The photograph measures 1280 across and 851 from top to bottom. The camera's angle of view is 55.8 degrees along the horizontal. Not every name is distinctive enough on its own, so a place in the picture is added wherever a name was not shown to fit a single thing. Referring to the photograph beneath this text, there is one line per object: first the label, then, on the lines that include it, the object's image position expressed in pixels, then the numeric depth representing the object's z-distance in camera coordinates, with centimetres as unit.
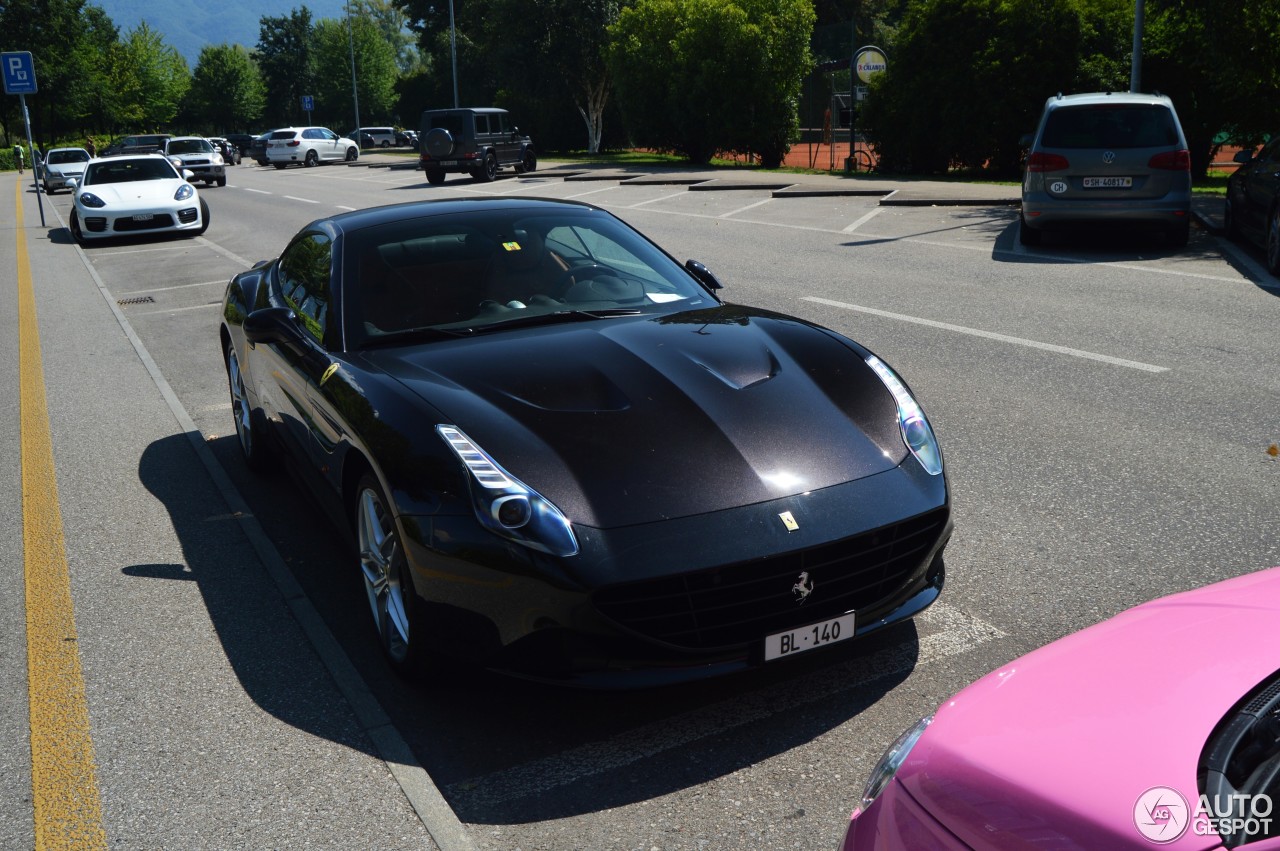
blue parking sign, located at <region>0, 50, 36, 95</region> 2645
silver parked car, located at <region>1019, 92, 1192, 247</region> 1321
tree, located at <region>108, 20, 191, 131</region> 9175
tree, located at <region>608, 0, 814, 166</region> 3422
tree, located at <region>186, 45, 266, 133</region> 10450
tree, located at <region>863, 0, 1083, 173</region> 2553
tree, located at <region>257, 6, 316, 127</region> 10800
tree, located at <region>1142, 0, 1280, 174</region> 1648
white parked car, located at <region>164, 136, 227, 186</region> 3912
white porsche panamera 2042
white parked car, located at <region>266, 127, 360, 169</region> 5409
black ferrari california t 330
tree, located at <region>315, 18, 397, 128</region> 9588
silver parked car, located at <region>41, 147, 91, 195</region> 4228
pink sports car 165
